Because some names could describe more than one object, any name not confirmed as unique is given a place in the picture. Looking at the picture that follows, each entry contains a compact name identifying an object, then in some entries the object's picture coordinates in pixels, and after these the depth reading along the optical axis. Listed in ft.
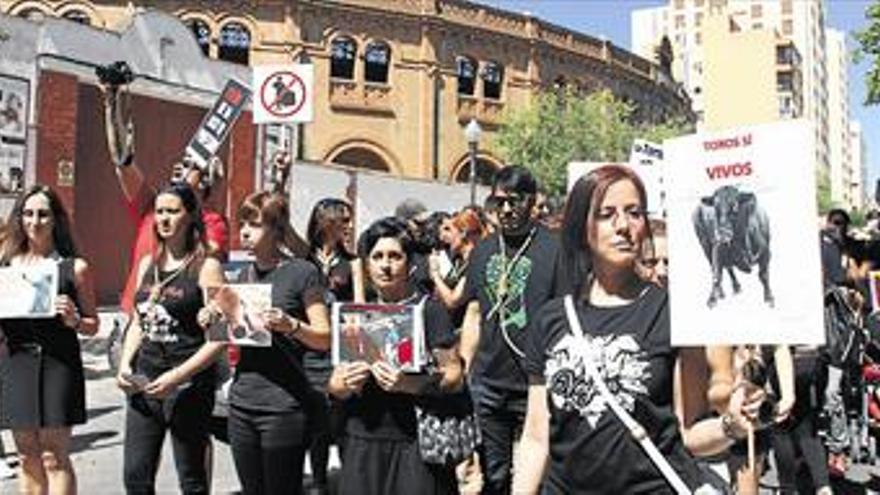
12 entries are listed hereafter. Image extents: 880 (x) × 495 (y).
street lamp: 73.36
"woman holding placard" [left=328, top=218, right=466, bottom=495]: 13.33
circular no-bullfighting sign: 29.40
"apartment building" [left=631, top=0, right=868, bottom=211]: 329.52
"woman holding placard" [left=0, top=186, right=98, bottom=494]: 17.57
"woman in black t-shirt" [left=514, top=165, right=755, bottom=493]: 9.62
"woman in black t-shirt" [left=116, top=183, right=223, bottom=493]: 16.65
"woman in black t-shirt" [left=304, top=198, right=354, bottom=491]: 20.61
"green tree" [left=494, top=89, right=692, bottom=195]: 128.16
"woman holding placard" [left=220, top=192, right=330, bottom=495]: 15.56
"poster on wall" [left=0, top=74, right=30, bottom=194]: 65.98
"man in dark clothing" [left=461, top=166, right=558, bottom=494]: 18.12
